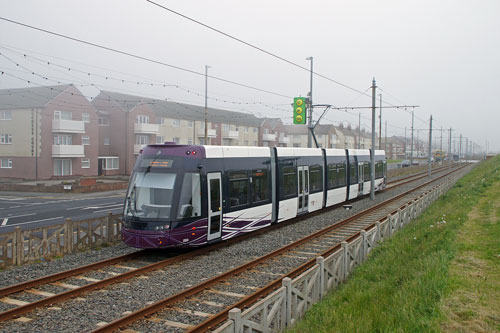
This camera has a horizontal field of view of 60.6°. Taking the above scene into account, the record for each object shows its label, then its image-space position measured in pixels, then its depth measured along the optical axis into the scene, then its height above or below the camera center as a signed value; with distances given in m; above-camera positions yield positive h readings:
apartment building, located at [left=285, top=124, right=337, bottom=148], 95.56 +4.38
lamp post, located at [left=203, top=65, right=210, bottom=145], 34.98 +5.79
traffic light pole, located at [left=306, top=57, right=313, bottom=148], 25.48 +2.54
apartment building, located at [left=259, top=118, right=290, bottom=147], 74.81 +3.94
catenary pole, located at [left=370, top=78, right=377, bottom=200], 26.72 -0.15
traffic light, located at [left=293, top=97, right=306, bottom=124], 22.16 +2.31
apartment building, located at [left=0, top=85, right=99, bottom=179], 42.72 +1.89
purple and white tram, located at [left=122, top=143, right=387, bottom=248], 11.20 -1.21
